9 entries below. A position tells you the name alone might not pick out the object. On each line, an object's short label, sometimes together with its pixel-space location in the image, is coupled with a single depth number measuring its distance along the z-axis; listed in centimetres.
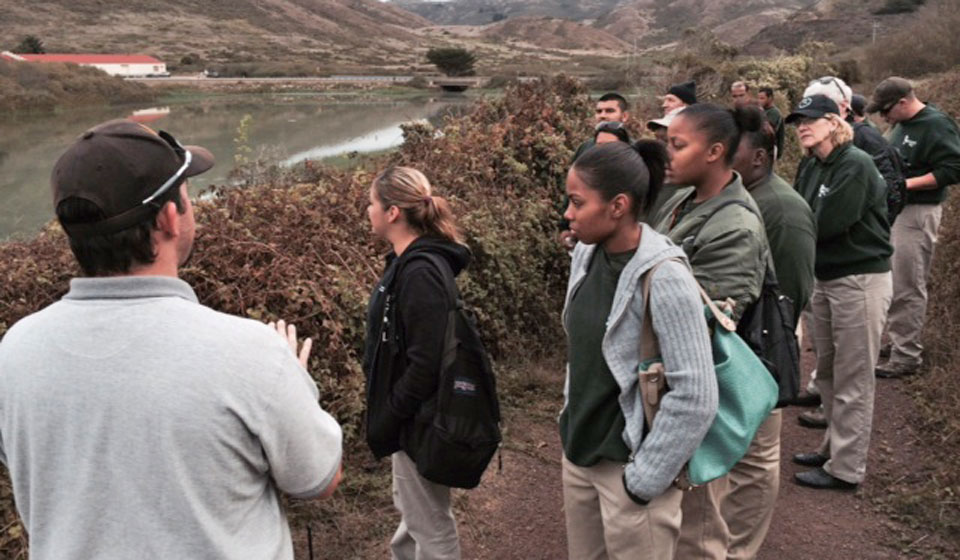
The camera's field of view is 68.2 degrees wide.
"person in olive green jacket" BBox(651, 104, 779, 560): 255
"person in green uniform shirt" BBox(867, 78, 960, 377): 517
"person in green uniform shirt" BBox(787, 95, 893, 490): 370
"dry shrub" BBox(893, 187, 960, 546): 374
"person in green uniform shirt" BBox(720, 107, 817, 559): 301
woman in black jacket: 256
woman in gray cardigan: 202
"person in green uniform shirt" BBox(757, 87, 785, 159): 411
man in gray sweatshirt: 124
